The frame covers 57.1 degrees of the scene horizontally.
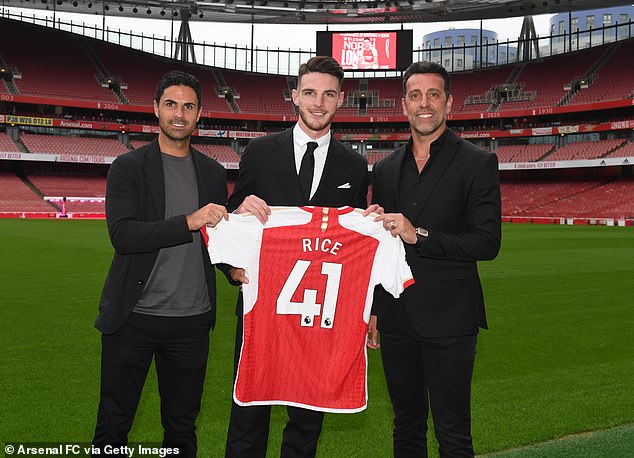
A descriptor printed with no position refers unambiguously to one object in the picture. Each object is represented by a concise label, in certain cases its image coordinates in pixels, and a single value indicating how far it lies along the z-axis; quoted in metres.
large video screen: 53.06
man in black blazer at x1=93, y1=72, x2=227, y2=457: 3.41
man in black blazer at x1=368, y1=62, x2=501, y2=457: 3.21
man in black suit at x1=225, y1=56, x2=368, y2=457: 3.33
